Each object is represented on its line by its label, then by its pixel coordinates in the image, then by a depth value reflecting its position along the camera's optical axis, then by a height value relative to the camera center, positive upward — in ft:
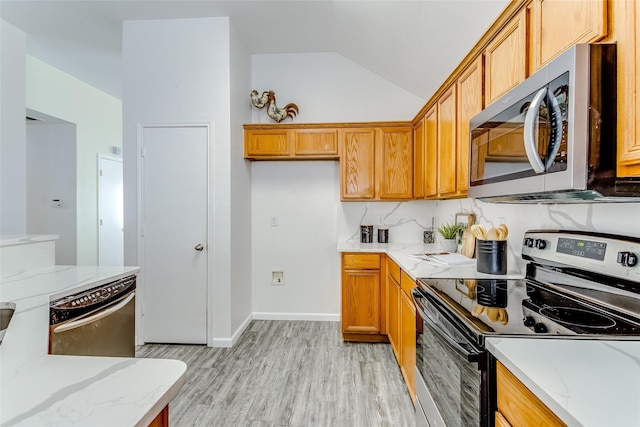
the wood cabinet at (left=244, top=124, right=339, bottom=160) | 10.82 +2.31
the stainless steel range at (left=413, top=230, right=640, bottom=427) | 3.14 -1.19
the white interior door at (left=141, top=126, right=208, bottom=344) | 9.83 -0.70
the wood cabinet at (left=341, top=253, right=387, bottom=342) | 9.72 -2.64
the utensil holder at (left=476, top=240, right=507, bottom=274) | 5.74 -0.83
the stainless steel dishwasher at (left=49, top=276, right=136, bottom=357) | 3.99 -1.60
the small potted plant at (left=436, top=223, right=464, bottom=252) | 9.07 -0.75
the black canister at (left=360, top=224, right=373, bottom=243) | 11.28 -0.85
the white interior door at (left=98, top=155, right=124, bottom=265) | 15.83 -0.09
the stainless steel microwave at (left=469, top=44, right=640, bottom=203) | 3.03 +0.82
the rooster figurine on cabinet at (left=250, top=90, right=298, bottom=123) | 11.30 +3.74
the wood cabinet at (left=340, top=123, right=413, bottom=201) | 10.66 +1.56
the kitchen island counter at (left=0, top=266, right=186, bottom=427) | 2.17 -1.39
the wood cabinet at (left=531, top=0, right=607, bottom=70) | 3.14 +2.04
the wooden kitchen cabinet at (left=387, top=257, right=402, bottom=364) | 7.81 -2.51
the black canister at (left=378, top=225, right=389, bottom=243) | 11.27 -0.88
